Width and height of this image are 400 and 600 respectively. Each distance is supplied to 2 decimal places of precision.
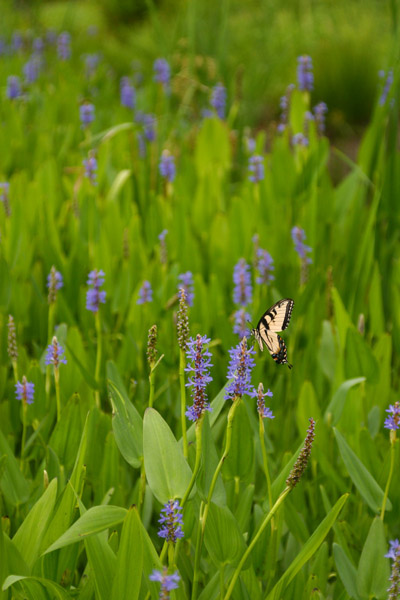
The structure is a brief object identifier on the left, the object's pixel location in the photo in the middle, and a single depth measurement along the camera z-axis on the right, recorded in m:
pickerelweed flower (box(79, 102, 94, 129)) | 5.81
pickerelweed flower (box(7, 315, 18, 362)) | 3.59
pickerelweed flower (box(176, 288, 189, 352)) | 3.33
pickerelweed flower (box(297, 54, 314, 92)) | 5.32
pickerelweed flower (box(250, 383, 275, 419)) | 3.33
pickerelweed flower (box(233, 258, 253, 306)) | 3.90
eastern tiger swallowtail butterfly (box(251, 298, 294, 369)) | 3.47
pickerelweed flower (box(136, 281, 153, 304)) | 3.94
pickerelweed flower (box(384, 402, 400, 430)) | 3.44
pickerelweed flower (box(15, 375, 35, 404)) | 3.62
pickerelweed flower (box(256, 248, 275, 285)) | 4.02
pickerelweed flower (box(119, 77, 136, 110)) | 7.80
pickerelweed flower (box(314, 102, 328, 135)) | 5.39
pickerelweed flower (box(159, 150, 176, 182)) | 5.13
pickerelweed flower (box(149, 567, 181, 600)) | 3.20
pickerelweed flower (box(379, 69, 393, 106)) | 5.13
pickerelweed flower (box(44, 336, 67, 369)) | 3.56
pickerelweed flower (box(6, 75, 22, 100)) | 7.09
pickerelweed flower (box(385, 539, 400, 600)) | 3.30
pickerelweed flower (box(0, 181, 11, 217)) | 4.61
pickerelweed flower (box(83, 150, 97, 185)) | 4.81
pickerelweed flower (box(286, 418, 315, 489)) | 3.29
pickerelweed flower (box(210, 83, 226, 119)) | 6.61
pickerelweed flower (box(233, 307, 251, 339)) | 3.76
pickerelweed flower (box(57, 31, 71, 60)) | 9.07
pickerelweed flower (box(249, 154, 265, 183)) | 4.98
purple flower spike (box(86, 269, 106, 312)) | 3.79
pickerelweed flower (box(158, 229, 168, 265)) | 4.20
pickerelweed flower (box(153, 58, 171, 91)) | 6.93
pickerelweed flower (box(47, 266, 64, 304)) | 3.84
